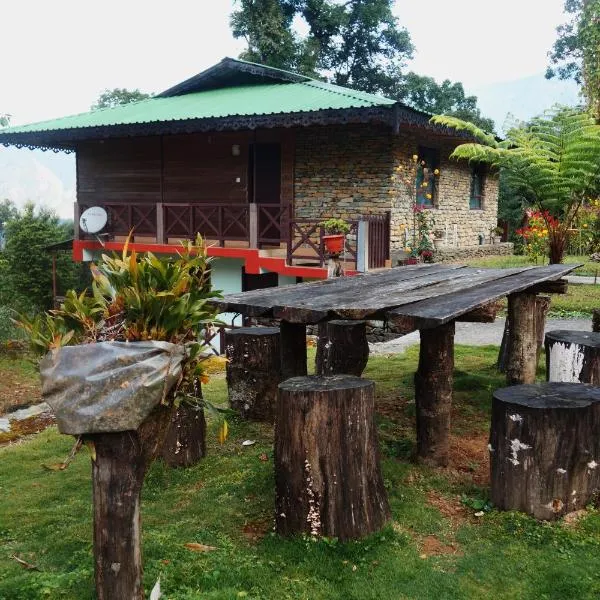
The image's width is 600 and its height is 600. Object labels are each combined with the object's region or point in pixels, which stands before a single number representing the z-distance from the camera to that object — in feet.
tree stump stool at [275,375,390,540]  12.90
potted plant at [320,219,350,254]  41.10
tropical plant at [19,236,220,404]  10.68
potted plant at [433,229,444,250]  53.21
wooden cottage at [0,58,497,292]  44.14
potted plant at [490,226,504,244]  69.38
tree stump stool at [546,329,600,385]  20.22
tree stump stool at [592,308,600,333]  26.45
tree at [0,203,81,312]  67.10
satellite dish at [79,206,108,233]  54.34
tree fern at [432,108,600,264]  33.91
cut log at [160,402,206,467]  17.98
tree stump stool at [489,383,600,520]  13.57
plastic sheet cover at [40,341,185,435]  9.95
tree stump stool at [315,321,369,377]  23.68
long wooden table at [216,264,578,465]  14.20
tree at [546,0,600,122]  74.84
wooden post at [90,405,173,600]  10.44
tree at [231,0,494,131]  85.10
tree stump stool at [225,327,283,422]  21.68
